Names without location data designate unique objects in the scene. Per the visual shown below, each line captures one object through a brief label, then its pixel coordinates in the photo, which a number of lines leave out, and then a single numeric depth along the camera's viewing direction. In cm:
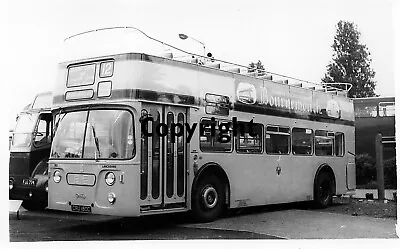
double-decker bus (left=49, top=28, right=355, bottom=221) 753
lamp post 817
